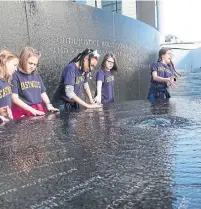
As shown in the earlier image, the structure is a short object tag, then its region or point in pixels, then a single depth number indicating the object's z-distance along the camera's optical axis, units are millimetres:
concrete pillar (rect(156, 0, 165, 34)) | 24670
